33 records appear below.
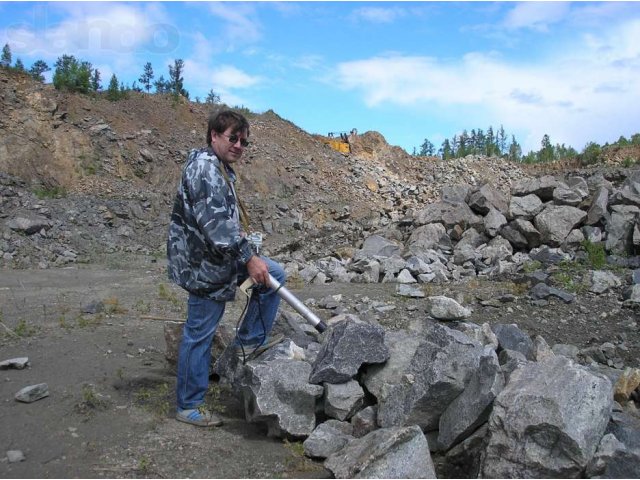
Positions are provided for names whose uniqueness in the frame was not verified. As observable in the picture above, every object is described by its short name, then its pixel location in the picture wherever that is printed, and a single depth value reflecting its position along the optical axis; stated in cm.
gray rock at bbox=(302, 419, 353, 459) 303
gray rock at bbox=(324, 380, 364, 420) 333
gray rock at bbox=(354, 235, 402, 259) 1162
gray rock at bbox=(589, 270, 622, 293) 776
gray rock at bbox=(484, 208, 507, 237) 1172
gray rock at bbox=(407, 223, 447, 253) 1180
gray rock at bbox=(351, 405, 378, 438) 319
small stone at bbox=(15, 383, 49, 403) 358
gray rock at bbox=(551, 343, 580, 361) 549
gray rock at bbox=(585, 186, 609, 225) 1098
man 316
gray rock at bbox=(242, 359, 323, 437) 324
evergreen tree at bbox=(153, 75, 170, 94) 2363
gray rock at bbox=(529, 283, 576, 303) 727
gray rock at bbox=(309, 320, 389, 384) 341
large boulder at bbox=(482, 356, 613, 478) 254
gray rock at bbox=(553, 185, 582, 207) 1154
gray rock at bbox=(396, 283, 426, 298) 759
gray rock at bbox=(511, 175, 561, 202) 1223
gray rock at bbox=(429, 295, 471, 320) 535
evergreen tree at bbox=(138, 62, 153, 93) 2275
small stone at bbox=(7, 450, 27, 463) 287
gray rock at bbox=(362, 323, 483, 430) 310
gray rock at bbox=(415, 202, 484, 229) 1231
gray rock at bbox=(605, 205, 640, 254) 1011
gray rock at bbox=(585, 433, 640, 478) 254
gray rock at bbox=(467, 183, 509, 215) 1252
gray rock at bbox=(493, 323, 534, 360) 455
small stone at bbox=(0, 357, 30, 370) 415
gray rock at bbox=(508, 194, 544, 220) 1163
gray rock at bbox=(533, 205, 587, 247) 1074
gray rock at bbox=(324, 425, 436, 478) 260
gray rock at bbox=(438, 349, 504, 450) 289
